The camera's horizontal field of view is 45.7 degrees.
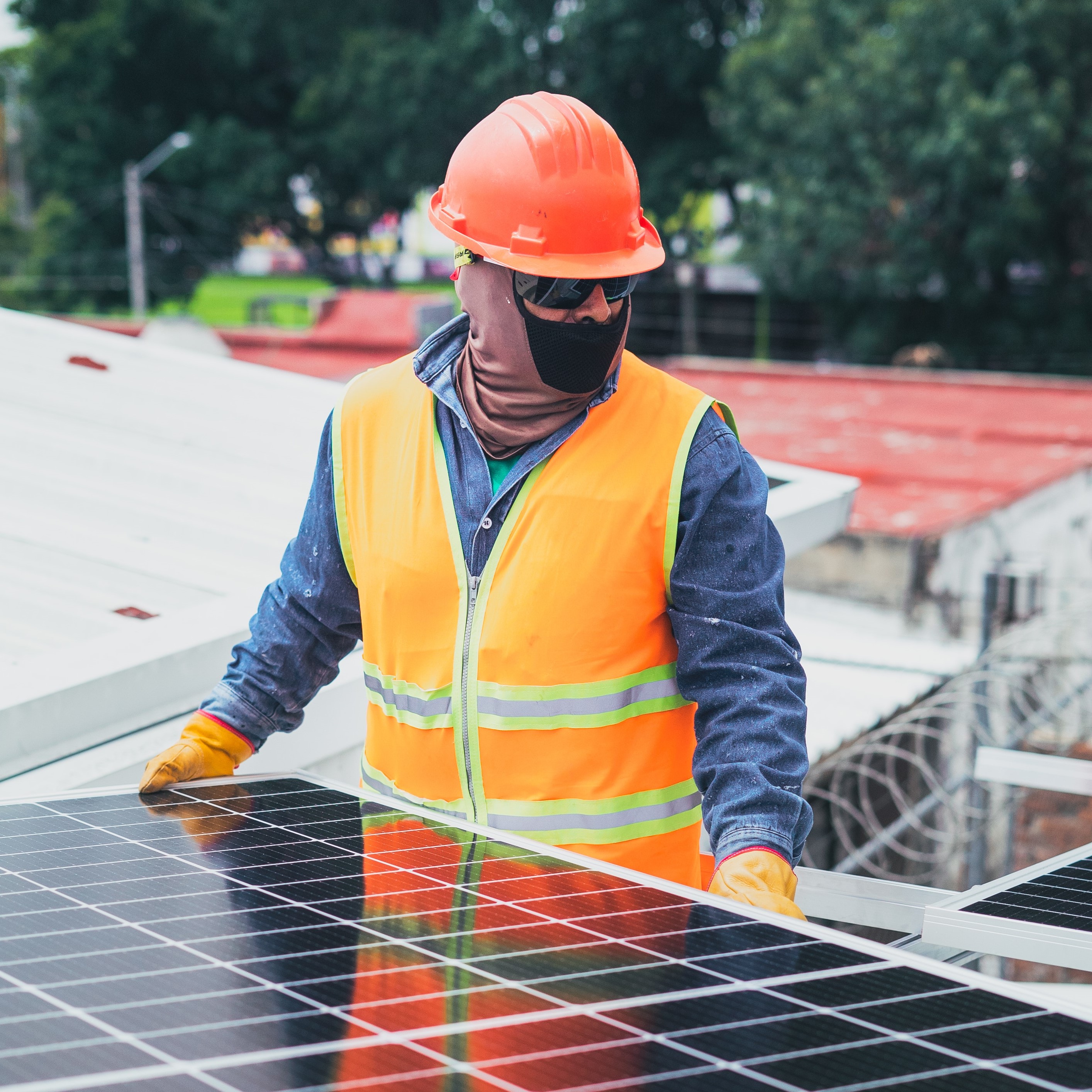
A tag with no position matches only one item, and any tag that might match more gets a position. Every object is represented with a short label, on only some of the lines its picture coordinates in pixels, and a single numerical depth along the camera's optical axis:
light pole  33.31
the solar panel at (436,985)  1.57
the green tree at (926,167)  27.45
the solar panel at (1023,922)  2.33
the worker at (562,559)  2.69
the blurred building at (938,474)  11.65
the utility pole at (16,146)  49.03
